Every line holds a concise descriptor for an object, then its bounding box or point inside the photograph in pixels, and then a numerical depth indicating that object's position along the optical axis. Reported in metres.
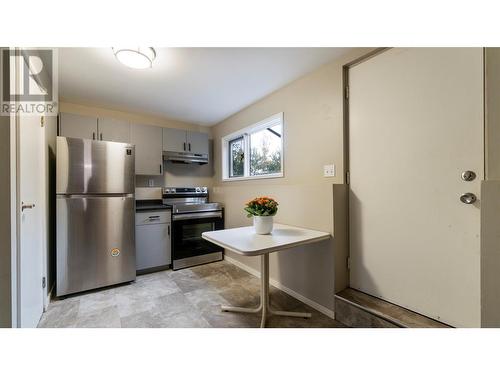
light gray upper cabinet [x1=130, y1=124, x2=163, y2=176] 2.95
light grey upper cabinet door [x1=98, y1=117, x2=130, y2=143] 2.71
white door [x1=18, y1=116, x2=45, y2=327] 1.23
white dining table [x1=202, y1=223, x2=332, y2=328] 1.31
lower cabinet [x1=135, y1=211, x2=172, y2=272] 2.61
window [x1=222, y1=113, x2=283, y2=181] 2.59
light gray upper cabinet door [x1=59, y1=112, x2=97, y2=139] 2.47
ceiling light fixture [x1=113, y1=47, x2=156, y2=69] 1.58
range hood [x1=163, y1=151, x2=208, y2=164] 3.19
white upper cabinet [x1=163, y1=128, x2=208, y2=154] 3.21
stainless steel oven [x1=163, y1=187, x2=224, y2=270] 2.82
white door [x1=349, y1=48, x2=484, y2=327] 1.18
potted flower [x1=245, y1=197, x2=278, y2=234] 1.66
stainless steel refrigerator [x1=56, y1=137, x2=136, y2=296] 2.07
